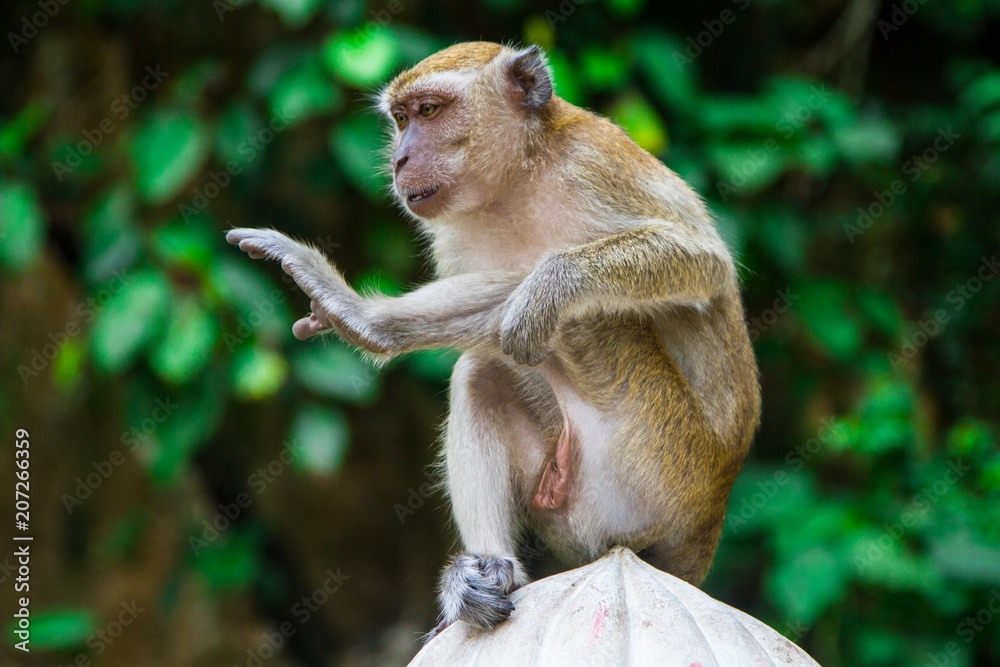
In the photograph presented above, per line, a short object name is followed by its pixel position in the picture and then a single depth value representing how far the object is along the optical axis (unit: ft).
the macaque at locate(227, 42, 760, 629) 19.89
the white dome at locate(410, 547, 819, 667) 14.93
